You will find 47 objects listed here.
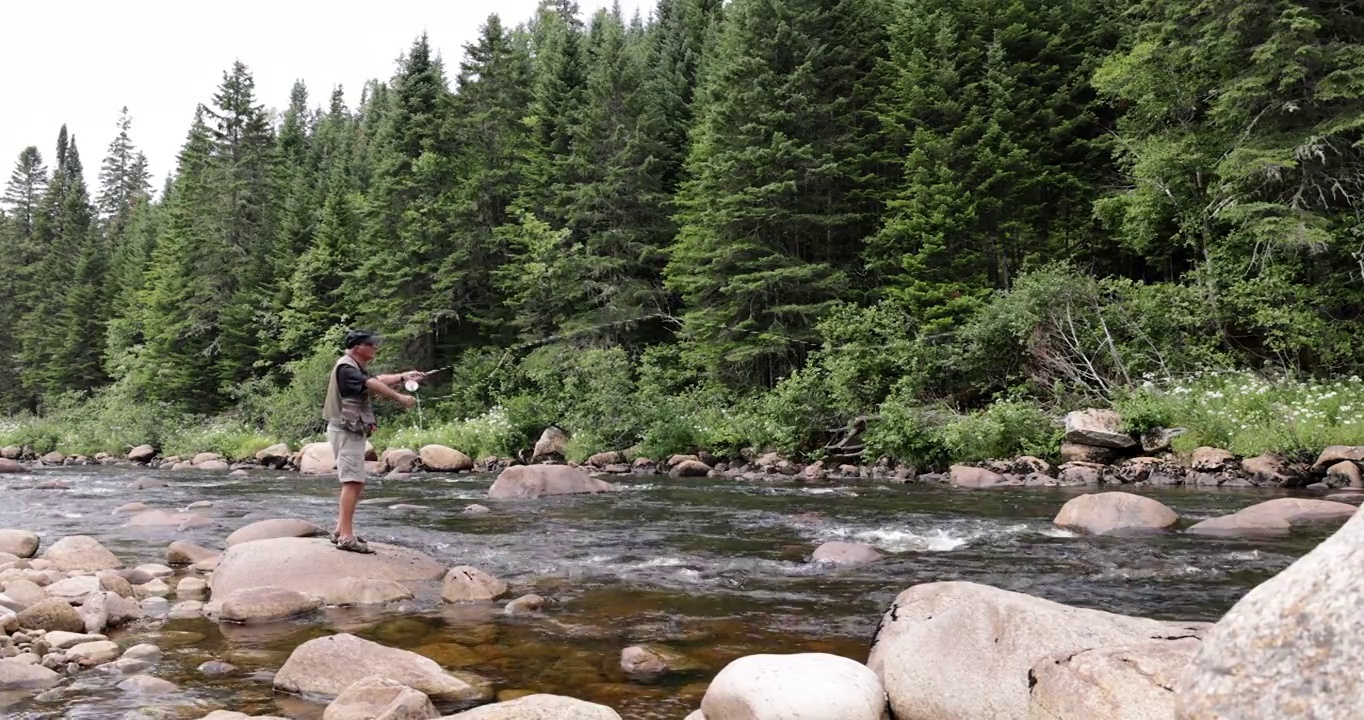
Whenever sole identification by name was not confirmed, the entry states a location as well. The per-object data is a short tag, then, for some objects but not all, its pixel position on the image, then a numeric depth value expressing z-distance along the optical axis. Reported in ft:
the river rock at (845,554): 26.84
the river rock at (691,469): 64.39
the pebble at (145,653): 17.10
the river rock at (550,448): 76.79
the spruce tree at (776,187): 77.92
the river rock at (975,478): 50.24
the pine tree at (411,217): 102.83
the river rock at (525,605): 21.03
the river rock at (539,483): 48.03
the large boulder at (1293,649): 7.13
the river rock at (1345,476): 40.68
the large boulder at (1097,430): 51.83
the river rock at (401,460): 72.69
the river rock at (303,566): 22.58
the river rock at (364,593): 22.13
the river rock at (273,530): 28.63
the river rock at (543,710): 12.39
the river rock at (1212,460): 46.52
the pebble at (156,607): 21.00
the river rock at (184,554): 28.86
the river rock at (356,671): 15.16
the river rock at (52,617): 18.37
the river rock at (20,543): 27.96
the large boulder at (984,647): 12.67
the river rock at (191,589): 23.31
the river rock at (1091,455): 51.98
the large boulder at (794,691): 12.04
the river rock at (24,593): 20.40
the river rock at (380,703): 12.96
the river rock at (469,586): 22.29
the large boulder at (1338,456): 41.98
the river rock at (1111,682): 10.30
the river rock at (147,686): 15.02
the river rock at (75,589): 21.03
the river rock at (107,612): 19.30
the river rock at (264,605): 20.47
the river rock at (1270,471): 43.52
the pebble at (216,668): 16.38
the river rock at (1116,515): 31.45
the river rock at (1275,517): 30.40
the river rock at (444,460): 73.15
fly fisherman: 24.53
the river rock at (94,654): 16.60
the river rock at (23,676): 15.14
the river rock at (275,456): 82.94
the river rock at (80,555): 25.81
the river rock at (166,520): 37.19
